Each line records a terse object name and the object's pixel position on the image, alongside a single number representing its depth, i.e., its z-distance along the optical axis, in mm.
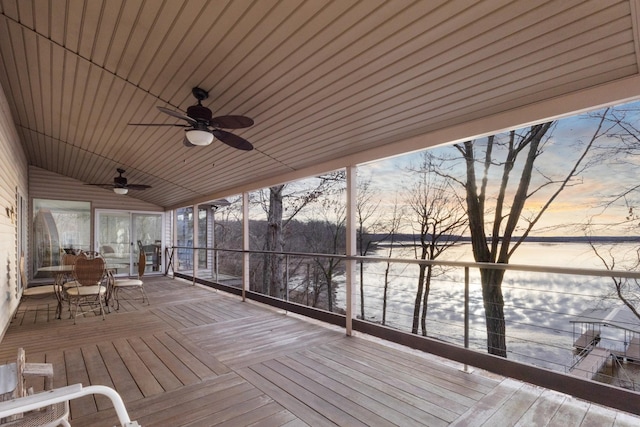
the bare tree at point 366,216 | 8711
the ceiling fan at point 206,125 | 2906
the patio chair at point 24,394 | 1479
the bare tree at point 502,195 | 5664
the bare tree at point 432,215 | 6902
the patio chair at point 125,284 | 5406
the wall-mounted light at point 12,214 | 4484
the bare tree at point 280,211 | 9438
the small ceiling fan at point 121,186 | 6441
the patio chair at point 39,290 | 4882
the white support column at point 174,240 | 9797
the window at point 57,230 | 8047
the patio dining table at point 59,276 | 4891
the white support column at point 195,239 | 8140
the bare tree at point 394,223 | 7980
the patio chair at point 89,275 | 4801
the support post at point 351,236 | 4016
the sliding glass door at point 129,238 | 9227
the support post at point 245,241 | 5996
